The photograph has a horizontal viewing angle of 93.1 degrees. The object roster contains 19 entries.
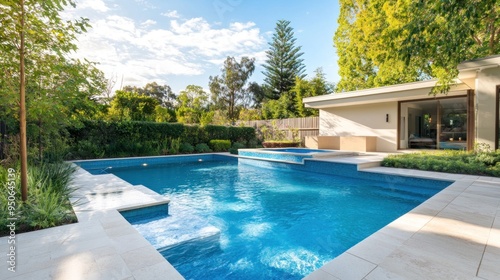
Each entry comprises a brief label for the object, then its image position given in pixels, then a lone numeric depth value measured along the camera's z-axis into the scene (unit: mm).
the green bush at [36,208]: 2883
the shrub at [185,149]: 13359
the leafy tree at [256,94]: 33219
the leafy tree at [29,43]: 2857
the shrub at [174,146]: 12898
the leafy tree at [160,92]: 40009
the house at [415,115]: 7734
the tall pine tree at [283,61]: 27047
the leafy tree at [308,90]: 22844
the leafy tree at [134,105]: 16047
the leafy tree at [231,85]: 30891
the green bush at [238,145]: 15125
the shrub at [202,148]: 13852
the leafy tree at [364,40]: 9469
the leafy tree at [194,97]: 31375
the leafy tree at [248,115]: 24250
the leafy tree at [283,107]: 24094
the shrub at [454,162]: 6398
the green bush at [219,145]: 14703
